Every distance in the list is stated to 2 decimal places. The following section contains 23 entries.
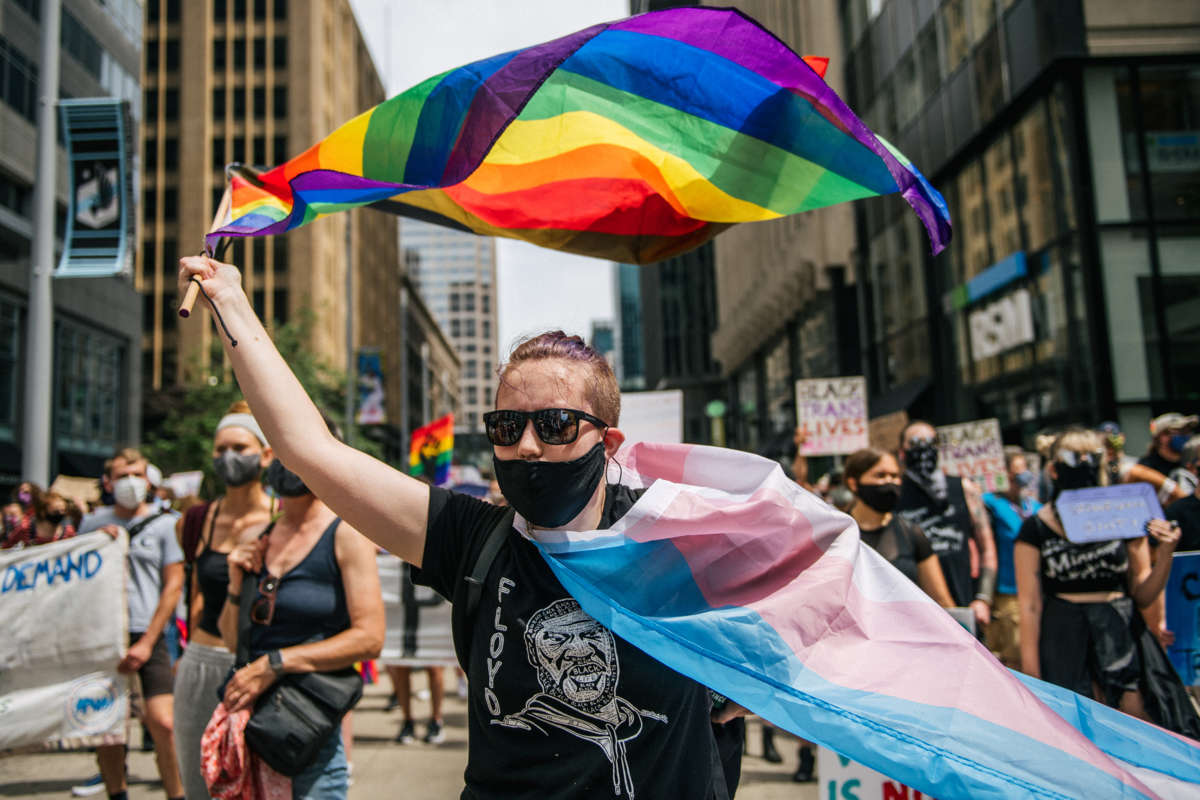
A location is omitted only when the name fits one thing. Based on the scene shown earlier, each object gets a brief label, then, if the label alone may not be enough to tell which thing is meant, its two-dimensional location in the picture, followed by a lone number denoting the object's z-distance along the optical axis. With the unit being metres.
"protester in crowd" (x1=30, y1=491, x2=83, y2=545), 7.70
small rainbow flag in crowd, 13.80
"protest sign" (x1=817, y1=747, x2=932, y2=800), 4.28
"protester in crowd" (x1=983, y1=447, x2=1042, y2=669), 7.02
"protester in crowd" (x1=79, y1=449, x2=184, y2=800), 5.66
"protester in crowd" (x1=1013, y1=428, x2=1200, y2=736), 4.49
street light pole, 9.62
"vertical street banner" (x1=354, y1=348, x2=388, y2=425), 38.88
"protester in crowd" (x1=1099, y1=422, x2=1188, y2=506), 6.72
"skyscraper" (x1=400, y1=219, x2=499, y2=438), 180.45
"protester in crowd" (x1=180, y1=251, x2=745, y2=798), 1.92
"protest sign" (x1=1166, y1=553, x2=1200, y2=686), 4.92
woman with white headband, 3.83
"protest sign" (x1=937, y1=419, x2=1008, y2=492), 9.88
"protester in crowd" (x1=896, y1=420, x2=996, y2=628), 6.25
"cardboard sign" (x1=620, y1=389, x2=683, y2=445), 9.73
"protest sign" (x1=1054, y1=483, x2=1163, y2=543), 4.55
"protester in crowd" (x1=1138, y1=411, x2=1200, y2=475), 7.42
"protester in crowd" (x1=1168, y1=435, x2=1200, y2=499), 5.68
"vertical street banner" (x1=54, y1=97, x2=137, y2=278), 10.44
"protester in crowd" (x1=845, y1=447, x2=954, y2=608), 5.20
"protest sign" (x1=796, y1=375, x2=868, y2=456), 10.58
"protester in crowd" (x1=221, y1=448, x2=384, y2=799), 3.43
